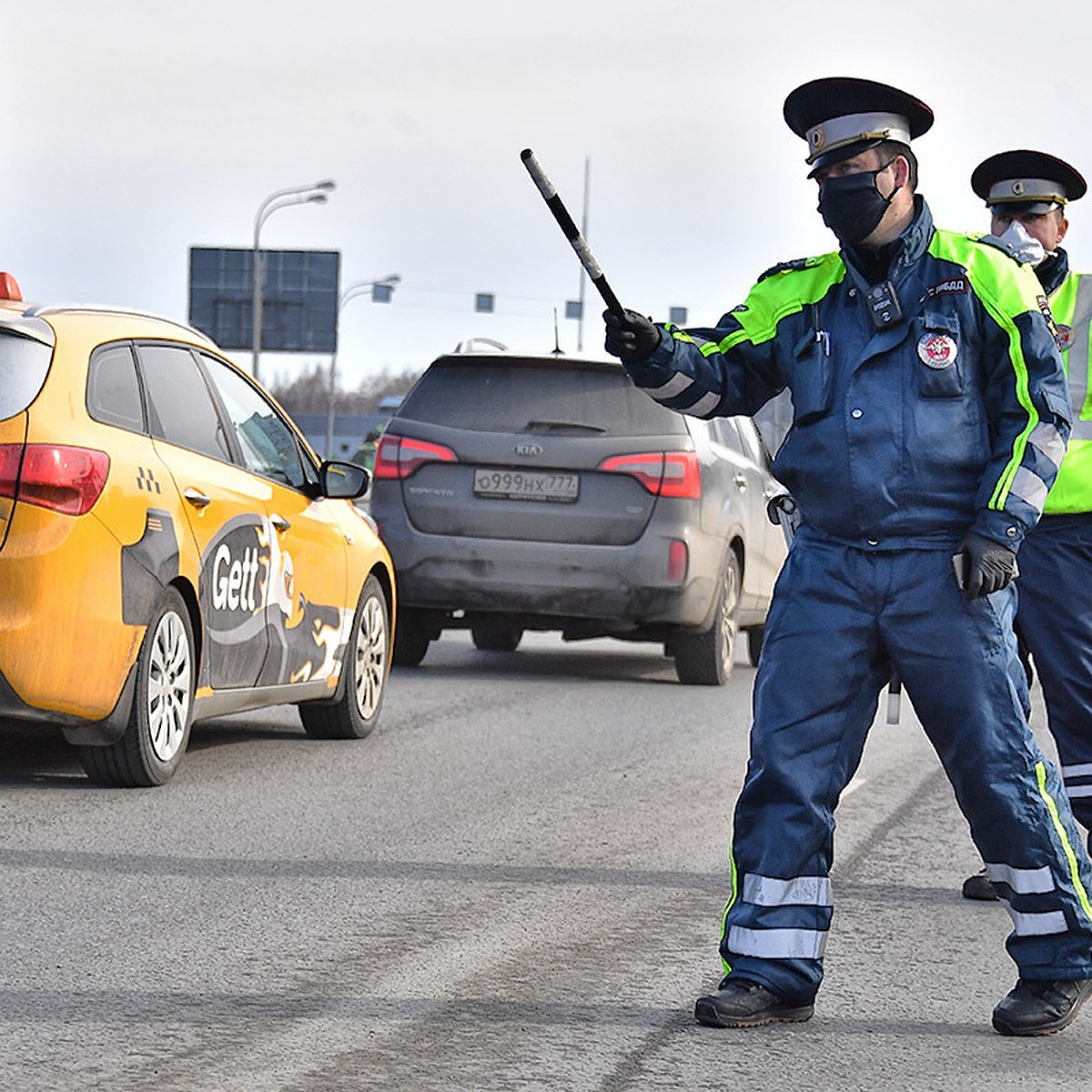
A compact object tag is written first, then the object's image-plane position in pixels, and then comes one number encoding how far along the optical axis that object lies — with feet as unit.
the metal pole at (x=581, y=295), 151.84
